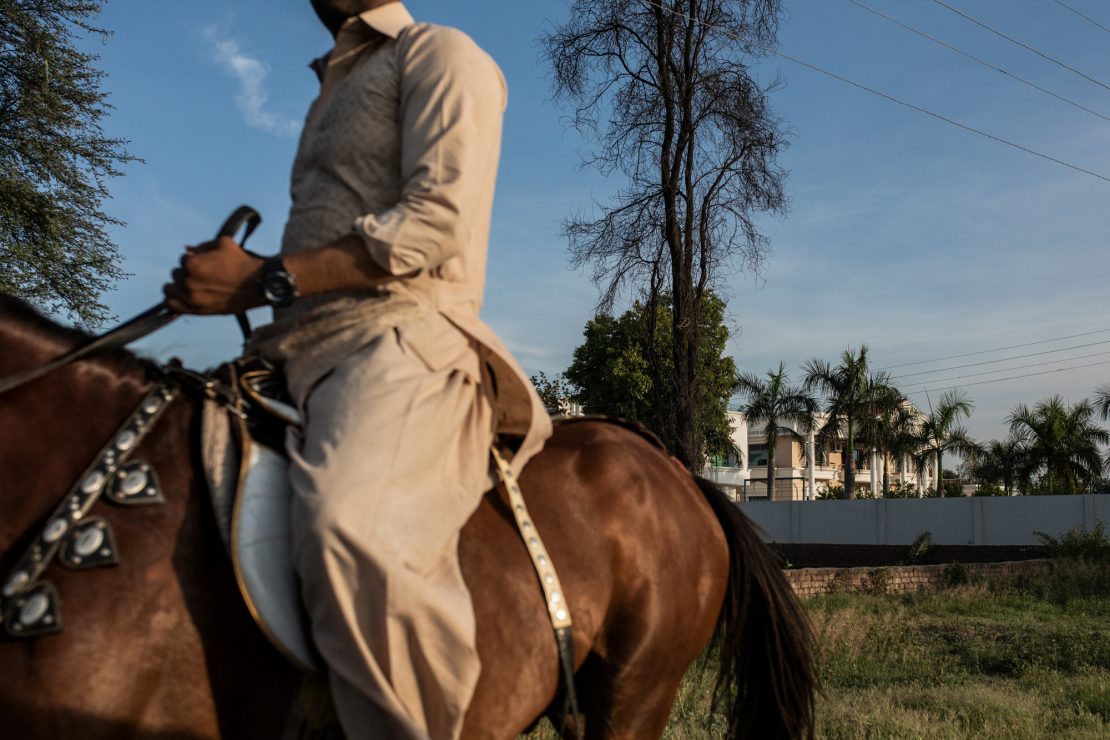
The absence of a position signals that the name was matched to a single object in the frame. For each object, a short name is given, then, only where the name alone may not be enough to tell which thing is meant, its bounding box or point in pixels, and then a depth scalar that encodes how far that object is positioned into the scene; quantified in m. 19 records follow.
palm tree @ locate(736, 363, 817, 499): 43.84
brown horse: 2.01
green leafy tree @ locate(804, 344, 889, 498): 42.69
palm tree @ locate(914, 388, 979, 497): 44.38
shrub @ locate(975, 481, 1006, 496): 42.00
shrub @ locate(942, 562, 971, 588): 16.17
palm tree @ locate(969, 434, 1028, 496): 39.22
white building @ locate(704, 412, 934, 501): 70.88
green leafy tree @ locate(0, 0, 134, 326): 14.05
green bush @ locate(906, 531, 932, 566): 21.97
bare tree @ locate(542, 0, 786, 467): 14.13
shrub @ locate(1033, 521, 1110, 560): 19.53
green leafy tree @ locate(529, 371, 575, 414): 36.62
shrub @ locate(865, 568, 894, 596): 14.60
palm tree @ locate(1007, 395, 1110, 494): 37.09
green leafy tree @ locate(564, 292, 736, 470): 36.73
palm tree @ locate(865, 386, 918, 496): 43.56
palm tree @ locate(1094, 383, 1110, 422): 36.28
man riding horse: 2.14
